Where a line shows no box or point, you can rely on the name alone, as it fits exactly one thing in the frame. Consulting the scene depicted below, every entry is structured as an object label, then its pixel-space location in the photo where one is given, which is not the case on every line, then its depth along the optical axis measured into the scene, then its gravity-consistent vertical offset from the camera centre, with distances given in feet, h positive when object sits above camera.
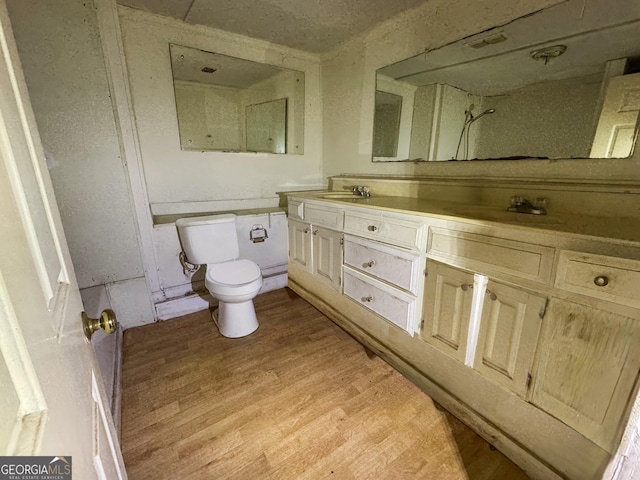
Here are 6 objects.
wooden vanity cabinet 2.73 -1.87
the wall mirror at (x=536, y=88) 3.76 +1.18
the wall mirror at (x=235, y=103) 6.86 +1.60
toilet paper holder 7.58 -1.75
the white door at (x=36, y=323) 0.85 -0.59
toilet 5.92 -2.26
